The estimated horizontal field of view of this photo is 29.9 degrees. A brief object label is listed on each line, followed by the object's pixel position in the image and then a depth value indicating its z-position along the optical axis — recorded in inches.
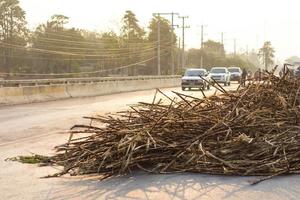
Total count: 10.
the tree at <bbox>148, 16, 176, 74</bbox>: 4035.4
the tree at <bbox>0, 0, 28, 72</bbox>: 2433.6
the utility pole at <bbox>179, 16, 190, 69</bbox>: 3594.0
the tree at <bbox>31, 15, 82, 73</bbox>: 2667.3
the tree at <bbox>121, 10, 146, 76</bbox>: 3668.8
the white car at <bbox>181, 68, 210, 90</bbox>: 1646.2
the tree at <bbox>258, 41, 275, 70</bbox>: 5521.7
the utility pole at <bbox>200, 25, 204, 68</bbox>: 4394.2
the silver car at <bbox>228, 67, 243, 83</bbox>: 2468.0
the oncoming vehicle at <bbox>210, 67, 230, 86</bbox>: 1968.5
